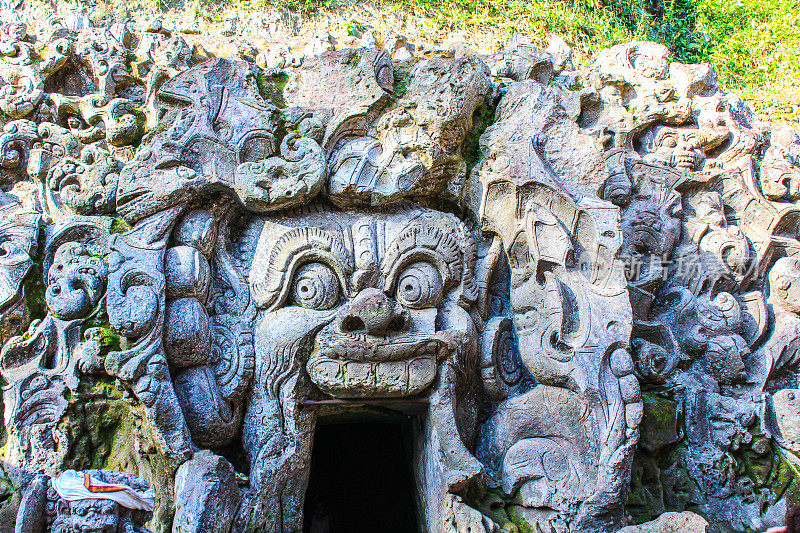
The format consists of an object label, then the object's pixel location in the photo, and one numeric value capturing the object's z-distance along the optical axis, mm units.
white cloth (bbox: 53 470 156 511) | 2682
